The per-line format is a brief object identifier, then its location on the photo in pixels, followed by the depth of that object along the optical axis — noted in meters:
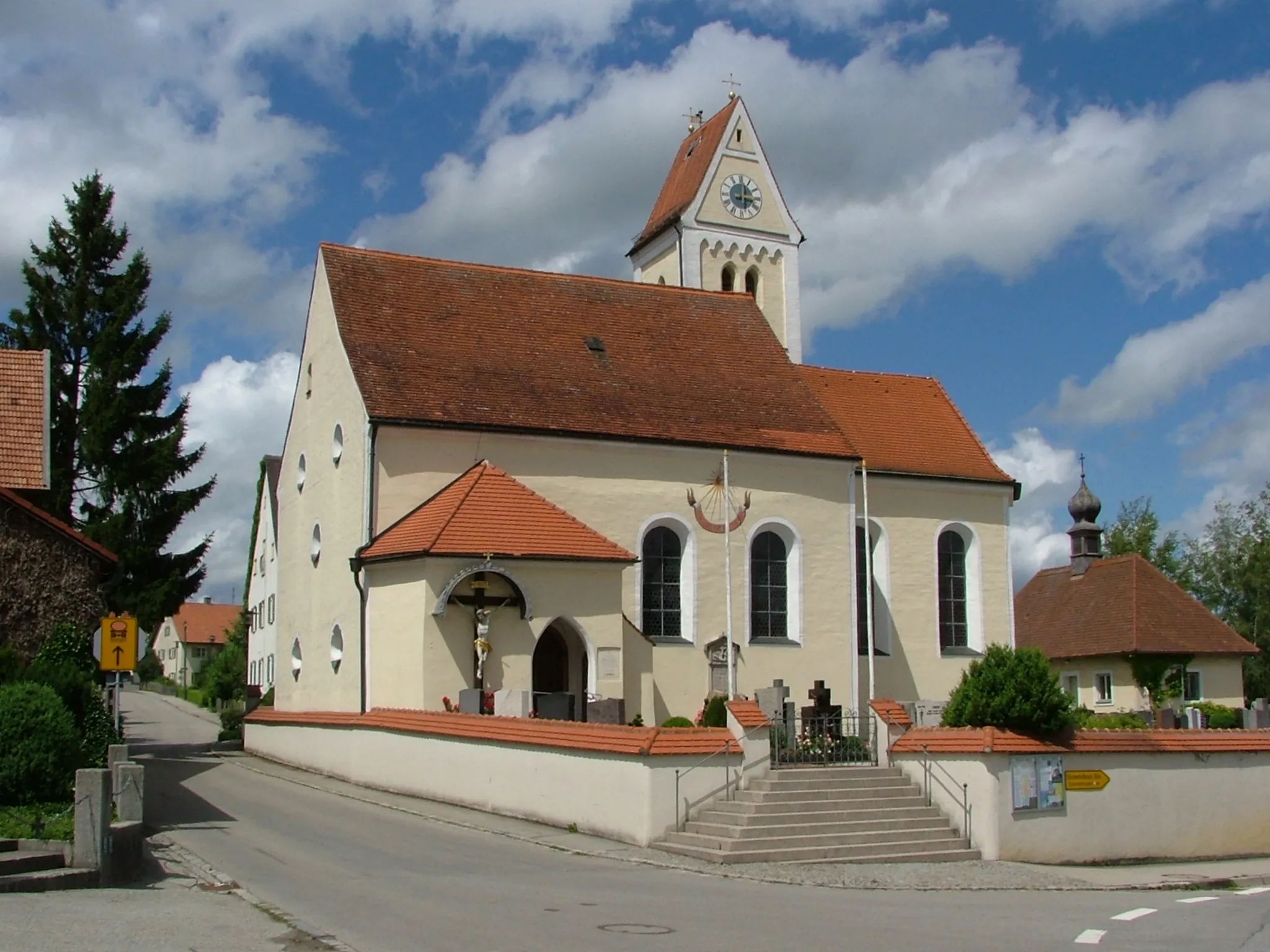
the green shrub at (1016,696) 17.80
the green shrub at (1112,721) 31.16
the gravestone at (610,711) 22.08
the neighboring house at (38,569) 21.55
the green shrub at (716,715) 23.55
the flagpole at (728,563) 27.34
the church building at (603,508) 24.56
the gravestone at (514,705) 21.12
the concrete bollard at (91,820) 12.70
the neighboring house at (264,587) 45.12
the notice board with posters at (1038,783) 17.45
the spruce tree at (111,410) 34.53
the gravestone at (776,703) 20.61
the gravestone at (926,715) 23.81
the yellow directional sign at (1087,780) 17.89
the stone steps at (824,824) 16.23
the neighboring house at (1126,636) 42.22
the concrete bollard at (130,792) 14.39
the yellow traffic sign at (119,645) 18.00
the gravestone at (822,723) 19.06
